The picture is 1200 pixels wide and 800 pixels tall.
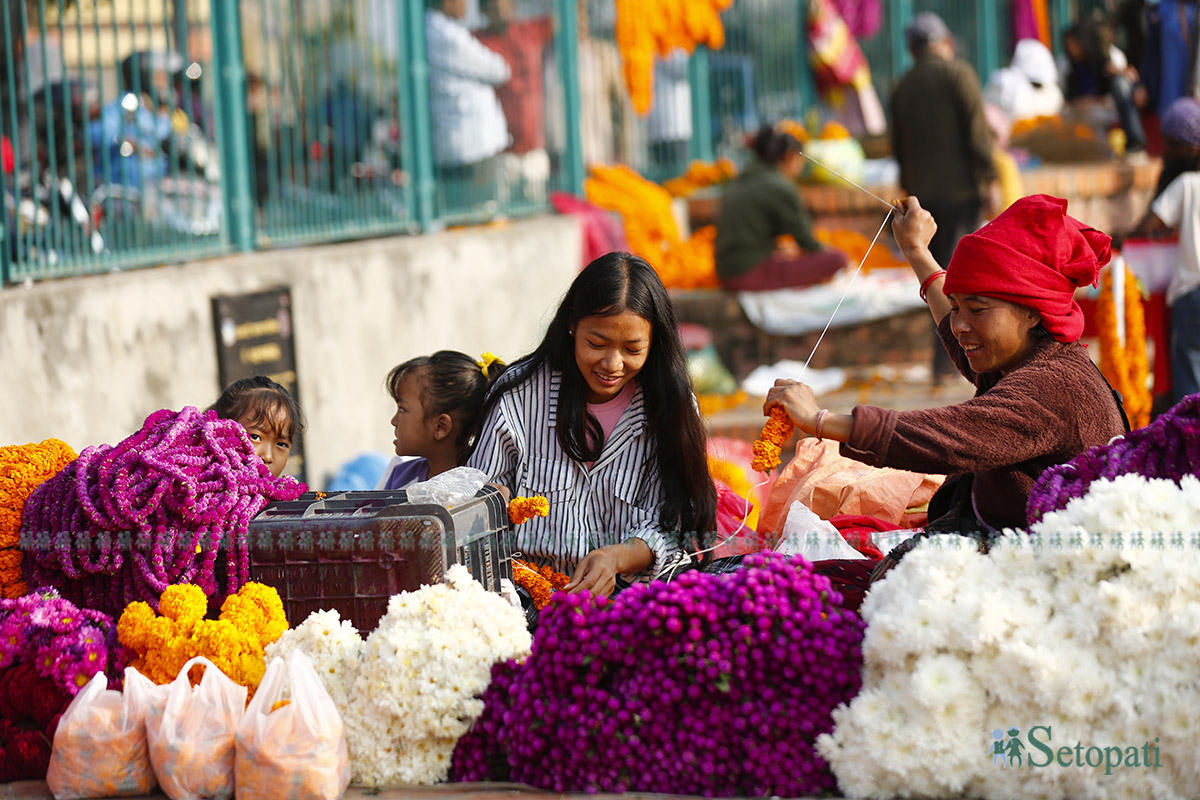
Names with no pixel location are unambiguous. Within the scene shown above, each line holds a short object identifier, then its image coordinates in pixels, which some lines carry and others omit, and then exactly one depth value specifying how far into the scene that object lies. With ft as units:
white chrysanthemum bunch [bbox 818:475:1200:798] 15.29
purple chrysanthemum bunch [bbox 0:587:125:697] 18.83
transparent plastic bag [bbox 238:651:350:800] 16.83
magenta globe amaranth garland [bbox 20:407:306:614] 19.94
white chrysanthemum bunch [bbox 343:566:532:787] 17.65
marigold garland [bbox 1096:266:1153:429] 36.14
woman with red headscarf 18.16
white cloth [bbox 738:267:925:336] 57.06
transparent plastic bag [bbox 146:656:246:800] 17.30
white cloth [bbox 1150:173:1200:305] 42.19
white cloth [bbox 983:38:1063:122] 88.69
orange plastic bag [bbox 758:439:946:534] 25.61
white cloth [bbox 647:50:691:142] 74.79
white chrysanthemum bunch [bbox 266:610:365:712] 18.21
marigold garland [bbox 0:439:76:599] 21.07
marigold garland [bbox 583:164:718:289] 65.16
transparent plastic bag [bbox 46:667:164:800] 17.65
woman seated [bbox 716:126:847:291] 59.26
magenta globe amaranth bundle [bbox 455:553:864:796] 16.70
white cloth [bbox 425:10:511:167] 53.67
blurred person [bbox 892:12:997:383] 54.54
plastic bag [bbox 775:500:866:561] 22.34
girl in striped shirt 22.56
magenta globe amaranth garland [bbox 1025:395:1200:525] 17.37
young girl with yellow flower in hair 25.64
